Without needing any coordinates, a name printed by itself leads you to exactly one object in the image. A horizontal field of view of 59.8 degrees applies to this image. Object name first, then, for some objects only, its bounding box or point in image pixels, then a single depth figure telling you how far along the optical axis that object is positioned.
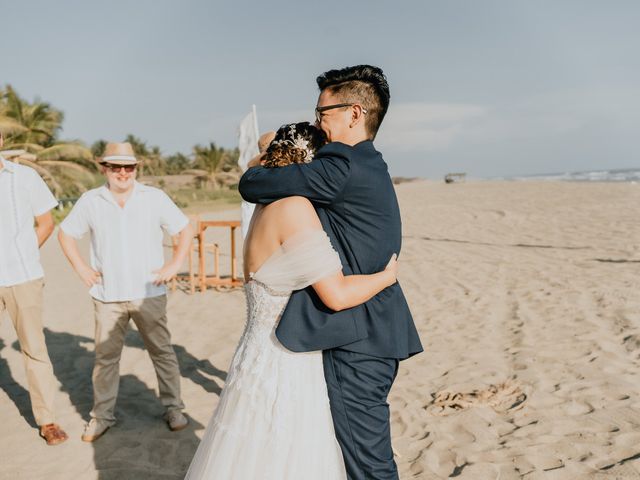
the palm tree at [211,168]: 52.62
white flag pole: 7.26
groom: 1.89
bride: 1.87
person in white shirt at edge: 3.95
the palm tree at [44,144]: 28.10
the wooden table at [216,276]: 8.96
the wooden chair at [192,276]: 9.36
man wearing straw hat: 4.18
